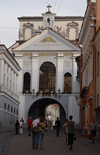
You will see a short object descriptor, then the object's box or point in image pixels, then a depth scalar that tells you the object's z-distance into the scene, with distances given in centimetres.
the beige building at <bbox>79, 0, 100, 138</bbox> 2611
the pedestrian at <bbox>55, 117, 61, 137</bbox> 2930
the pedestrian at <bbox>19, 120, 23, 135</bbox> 3343
